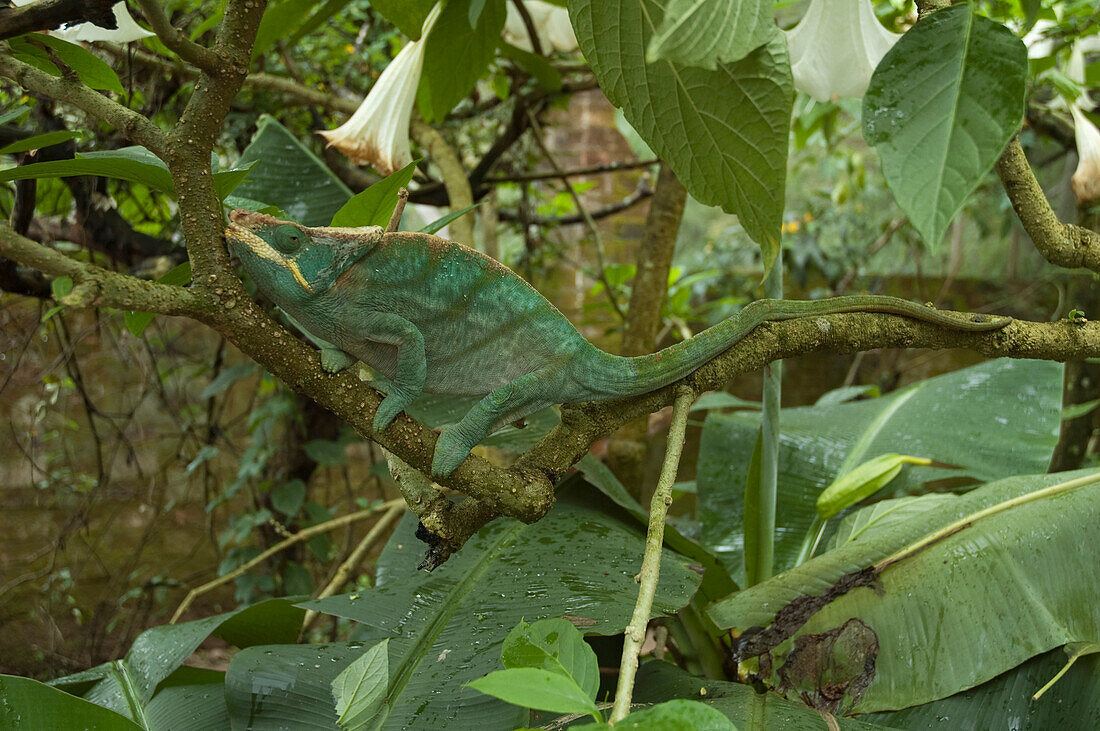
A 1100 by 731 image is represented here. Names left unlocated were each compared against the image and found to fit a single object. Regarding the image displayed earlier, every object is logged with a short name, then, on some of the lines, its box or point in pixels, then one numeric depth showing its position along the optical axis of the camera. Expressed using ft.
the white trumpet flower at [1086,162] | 2.93
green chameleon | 2.05
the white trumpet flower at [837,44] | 2.76
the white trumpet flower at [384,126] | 2.91
